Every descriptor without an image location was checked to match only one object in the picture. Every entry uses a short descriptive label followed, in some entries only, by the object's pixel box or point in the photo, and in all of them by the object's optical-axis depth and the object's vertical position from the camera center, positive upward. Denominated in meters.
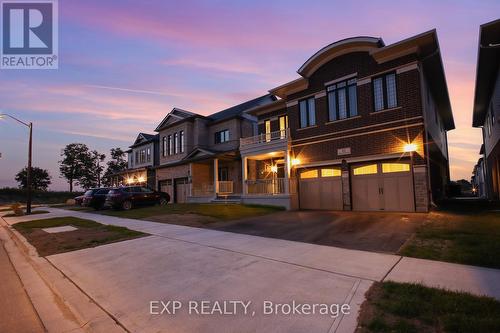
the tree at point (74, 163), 66.94 +5.73
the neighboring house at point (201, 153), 25.67 +3.20
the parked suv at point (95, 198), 23.52 -0.85
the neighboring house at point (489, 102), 13.23 +5.09
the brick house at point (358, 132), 14.66 +2.81
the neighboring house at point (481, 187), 33.56 -1.40
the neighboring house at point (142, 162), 36.94 +3.27
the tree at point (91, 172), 68.31 +3.63
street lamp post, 23.17 +2.54
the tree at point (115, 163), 69.38 +5.64
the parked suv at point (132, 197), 21.17 -0.81
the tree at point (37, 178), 73.75 +2.84
